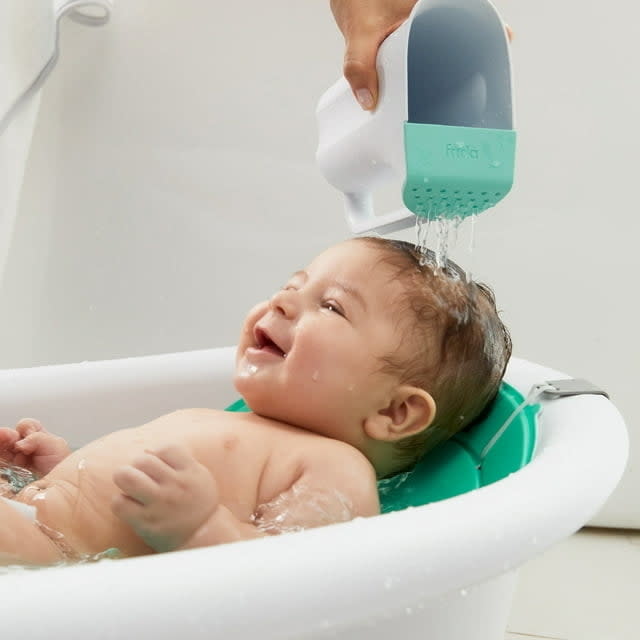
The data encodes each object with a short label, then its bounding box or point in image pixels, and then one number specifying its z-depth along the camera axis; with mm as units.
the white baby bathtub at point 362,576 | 408
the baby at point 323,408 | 751
